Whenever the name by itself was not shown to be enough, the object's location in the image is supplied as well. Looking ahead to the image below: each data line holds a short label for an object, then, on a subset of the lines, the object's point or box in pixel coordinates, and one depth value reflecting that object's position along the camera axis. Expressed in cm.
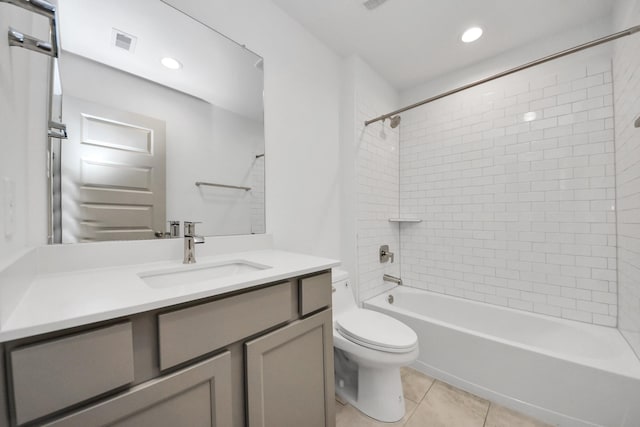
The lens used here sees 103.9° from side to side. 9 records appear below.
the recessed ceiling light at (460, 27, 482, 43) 181
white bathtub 122
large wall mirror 96
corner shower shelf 239
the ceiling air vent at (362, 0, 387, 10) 157
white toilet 130
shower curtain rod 119
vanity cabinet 46
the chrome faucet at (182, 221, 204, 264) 109
